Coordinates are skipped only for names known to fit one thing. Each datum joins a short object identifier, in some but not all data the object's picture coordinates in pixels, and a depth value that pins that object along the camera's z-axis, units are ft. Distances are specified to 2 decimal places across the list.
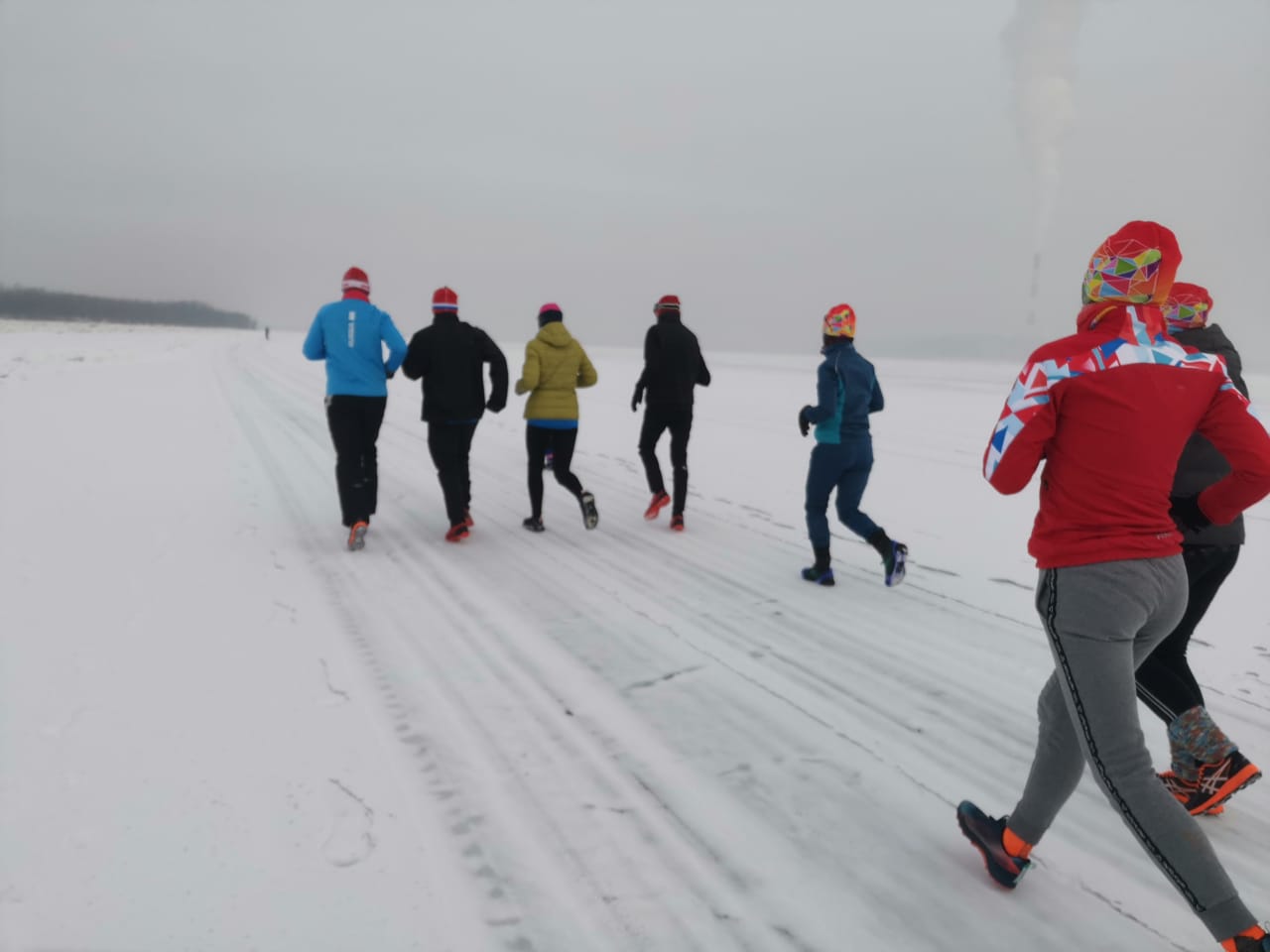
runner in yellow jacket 22.04
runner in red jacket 6.51
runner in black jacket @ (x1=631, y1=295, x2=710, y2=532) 22.90
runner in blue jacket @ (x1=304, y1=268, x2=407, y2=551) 20.04
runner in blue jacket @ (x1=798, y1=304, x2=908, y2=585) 16.80
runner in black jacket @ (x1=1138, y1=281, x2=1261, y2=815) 8.91
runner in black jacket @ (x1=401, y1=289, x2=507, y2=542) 21.04
